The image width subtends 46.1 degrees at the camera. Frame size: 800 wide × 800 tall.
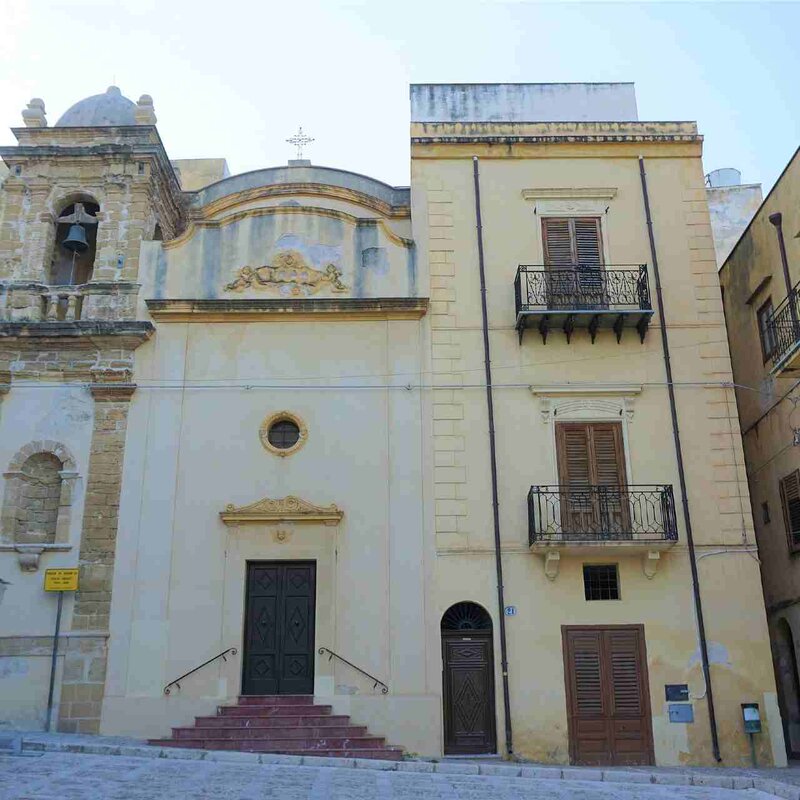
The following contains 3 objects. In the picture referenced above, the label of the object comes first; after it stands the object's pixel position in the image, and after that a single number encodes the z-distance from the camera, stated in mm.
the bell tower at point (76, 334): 17562
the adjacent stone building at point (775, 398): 18703
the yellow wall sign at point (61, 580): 17359
